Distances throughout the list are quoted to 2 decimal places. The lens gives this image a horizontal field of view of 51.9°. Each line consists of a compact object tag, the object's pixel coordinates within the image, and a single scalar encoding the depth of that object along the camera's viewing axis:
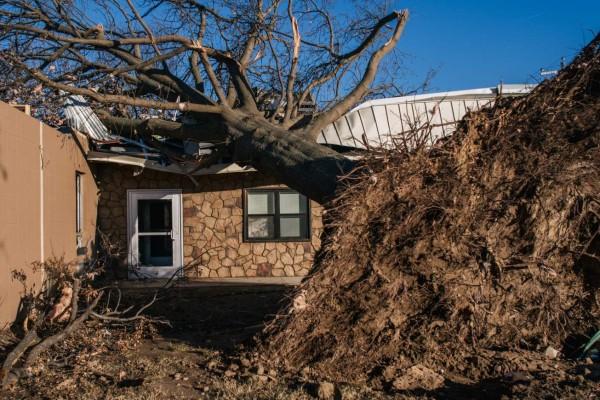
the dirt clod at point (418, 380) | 5.55
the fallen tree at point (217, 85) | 8.56
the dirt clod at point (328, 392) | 5.20
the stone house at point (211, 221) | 13.95
